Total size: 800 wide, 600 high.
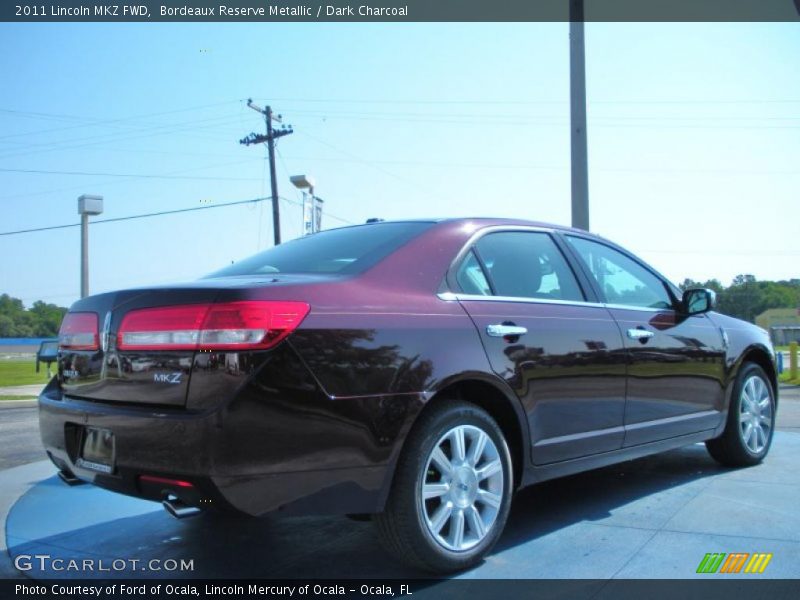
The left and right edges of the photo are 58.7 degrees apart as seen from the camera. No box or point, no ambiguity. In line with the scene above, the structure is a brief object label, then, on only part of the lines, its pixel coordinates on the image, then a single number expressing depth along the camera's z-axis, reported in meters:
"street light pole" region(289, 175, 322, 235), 20.72
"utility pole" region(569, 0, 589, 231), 8.58
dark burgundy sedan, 2.49
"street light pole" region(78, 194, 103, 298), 22.78
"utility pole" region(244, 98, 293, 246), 30.52
